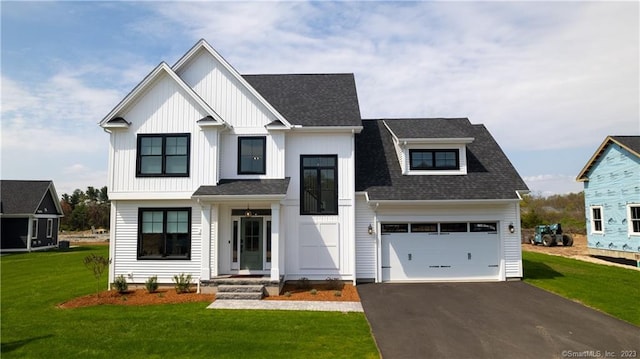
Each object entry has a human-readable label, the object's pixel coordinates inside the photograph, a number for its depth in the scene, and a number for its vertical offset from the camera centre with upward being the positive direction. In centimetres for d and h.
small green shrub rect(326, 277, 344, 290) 1369 -258
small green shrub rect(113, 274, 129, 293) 1277 -236
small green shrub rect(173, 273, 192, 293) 1278 -232
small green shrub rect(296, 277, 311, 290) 1378 -256
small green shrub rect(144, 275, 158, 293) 1289 -239
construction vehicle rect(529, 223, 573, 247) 2806 -183
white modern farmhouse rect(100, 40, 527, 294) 1355 +66
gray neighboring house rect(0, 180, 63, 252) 3033 +17
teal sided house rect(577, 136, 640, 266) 1958 +83
